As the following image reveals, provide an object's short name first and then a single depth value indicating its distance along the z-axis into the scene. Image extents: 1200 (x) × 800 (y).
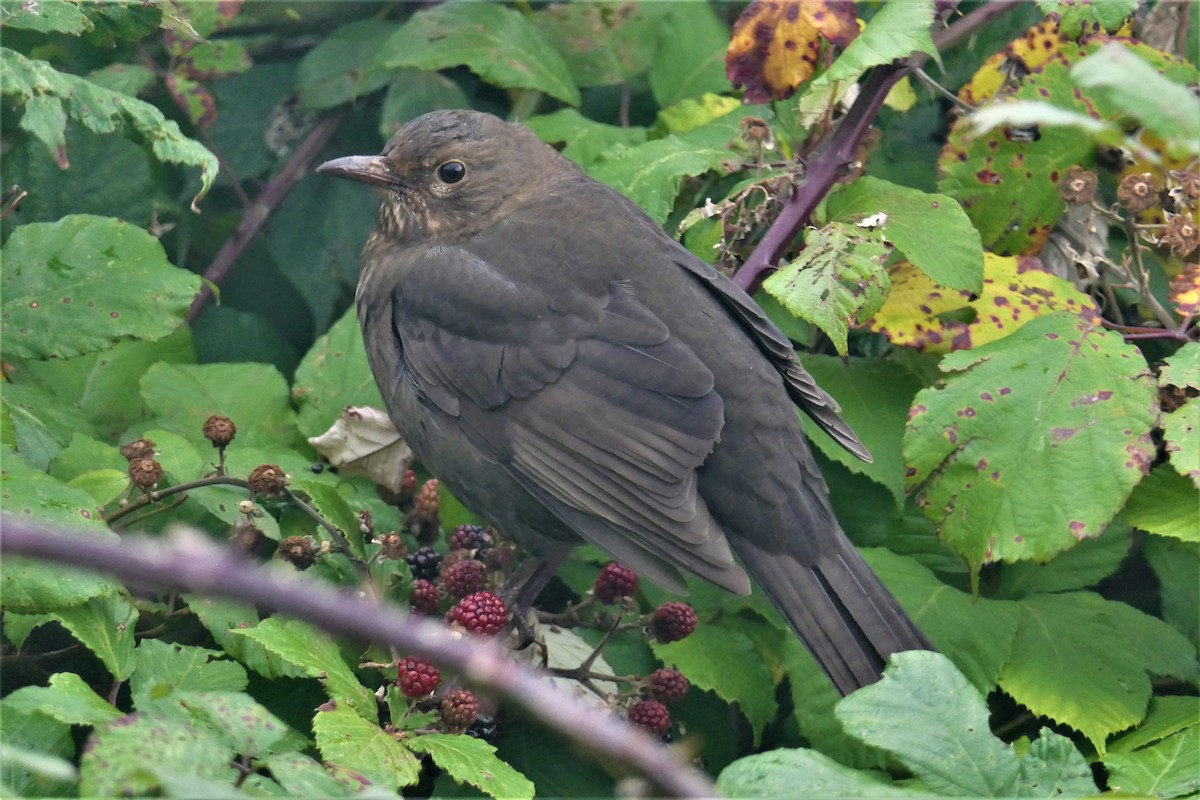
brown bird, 5.89
